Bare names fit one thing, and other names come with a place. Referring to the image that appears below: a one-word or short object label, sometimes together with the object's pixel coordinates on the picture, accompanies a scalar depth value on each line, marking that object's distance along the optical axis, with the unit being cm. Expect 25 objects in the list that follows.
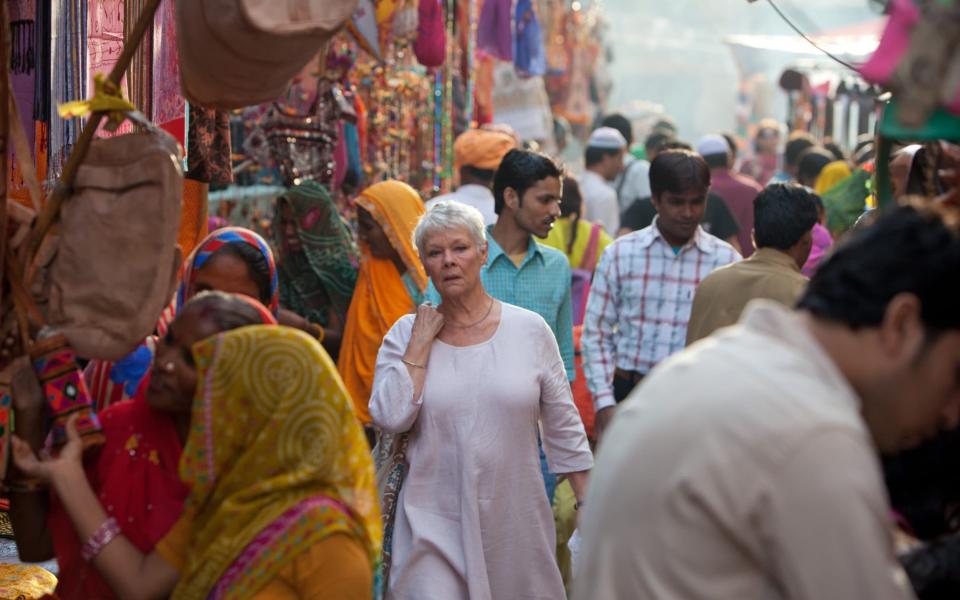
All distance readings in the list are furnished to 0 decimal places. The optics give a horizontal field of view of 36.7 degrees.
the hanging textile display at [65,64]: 463
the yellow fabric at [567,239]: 814
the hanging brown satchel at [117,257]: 306
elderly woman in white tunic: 457
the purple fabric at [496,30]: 1180
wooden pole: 310
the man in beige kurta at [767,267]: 529
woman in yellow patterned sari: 299
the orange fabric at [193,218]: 564
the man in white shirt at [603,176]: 1096
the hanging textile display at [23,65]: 459
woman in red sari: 312
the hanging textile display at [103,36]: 471
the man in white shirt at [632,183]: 1136
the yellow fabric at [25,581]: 425
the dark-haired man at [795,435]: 203
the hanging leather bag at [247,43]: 314
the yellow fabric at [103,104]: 307
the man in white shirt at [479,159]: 813
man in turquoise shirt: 601
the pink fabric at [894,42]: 232
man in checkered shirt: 618
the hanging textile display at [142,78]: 480
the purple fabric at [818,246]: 742
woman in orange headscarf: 677
